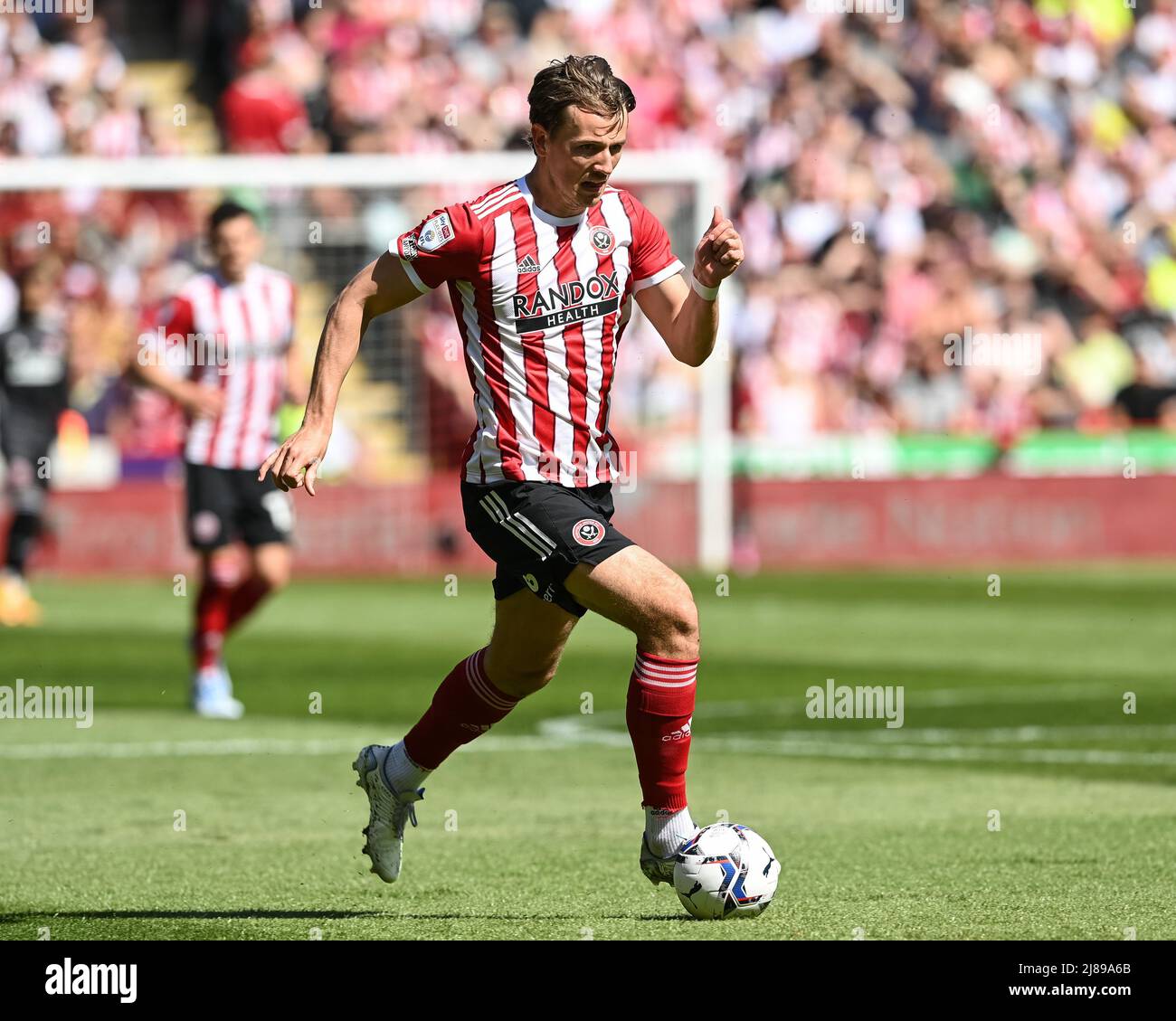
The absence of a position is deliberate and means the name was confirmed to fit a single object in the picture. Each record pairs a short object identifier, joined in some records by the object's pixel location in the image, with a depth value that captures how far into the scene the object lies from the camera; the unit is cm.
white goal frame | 1895
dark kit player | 1623
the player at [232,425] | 1167
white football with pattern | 583
